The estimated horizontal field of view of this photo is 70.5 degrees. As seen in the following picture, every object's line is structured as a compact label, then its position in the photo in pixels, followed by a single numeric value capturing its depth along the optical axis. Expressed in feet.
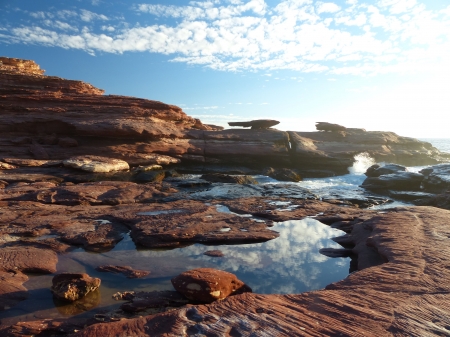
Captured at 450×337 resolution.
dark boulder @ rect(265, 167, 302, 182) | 63.87
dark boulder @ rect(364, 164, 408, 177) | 60.40
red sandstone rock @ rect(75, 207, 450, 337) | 10.39
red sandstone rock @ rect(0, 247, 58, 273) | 17.37
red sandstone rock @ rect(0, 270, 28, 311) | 13.91
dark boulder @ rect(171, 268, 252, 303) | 14.16
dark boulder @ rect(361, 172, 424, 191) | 52.80
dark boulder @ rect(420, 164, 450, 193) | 51.01
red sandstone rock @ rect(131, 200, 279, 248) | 23.09
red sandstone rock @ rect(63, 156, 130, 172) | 54.29
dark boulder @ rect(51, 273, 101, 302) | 14.12
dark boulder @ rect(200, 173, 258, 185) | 53.98
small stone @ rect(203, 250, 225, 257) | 20.75
